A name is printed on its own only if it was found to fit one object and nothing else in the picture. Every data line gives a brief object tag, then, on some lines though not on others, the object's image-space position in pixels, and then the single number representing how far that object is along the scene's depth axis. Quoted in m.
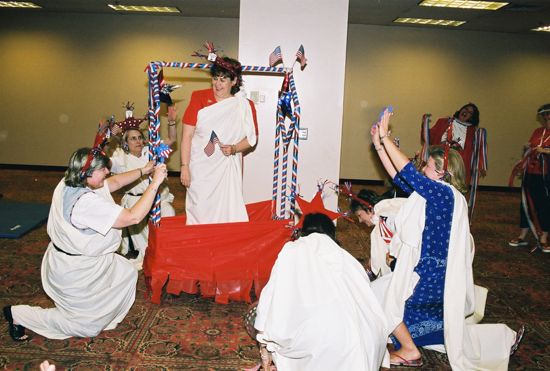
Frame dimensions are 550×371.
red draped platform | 3.25
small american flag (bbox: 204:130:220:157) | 3.59
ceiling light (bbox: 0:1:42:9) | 7.47
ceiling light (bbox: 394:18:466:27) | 7.59
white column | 4.70
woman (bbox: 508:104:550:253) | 4.93
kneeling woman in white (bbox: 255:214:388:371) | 1.97
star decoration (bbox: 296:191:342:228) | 2.57
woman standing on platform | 3.59
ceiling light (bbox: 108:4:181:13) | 7.49
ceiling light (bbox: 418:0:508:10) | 6.17
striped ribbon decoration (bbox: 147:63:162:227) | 3.29
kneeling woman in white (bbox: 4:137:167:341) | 2.60
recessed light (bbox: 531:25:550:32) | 7.72
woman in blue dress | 2.48
